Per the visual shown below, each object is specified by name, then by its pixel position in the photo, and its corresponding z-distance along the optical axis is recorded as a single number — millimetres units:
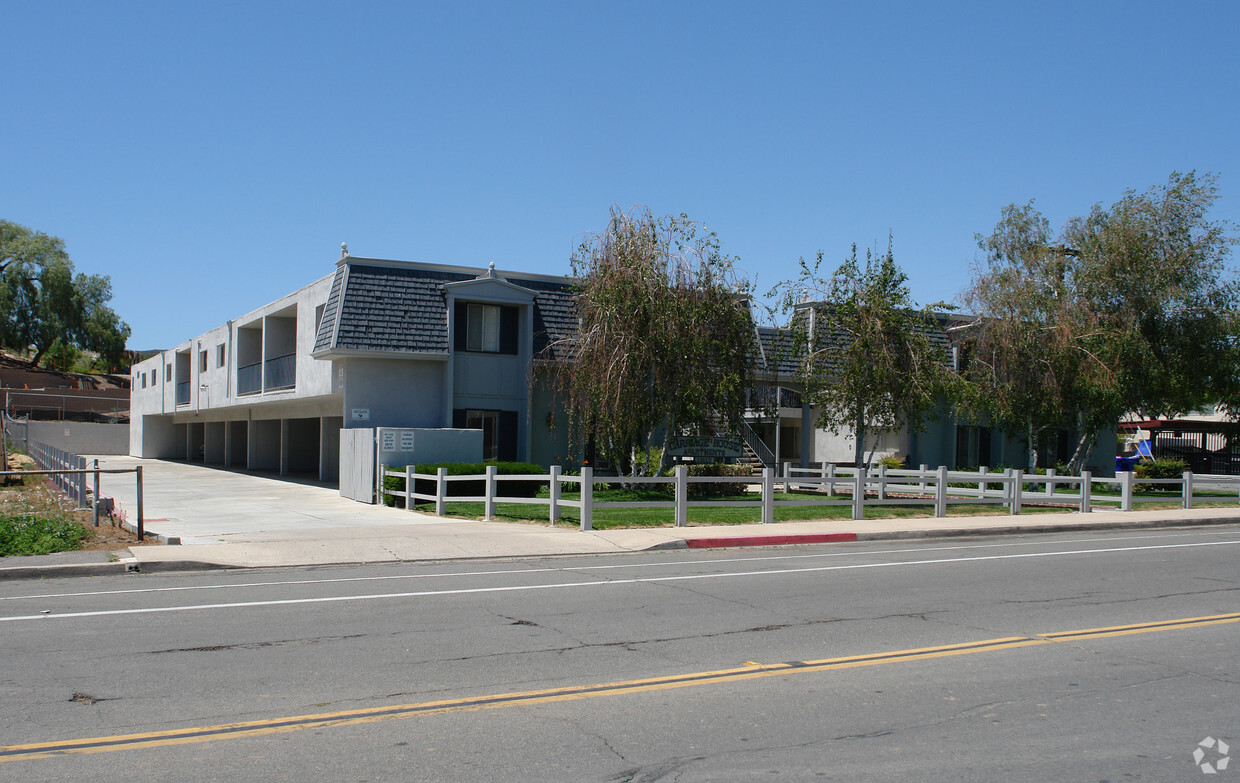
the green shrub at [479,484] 20766
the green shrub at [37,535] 12367
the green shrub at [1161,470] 35344
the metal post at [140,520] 13812
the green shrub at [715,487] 23688
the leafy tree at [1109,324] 27000
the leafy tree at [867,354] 23516
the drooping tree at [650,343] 21656
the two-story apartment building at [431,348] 24016
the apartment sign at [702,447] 23578
